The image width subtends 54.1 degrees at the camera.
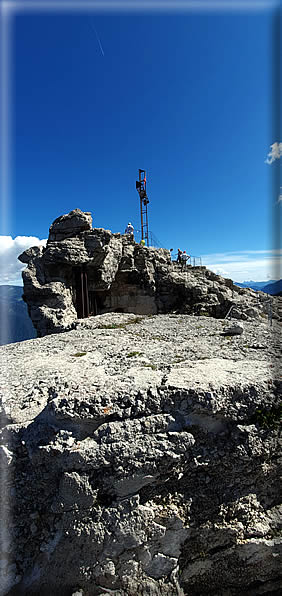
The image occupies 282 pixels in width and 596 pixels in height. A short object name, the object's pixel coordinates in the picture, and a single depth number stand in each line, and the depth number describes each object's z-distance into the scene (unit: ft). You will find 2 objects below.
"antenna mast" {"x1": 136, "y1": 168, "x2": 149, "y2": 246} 100.99
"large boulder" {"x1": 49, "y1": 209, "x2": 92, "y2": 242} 77.36
